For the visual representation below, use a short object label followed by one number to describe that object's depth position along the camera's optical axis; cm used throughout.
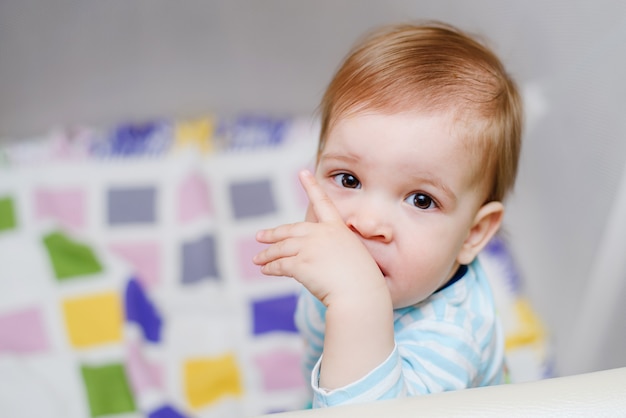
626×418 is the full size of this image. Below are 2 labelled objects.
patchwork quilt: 104
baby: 73
